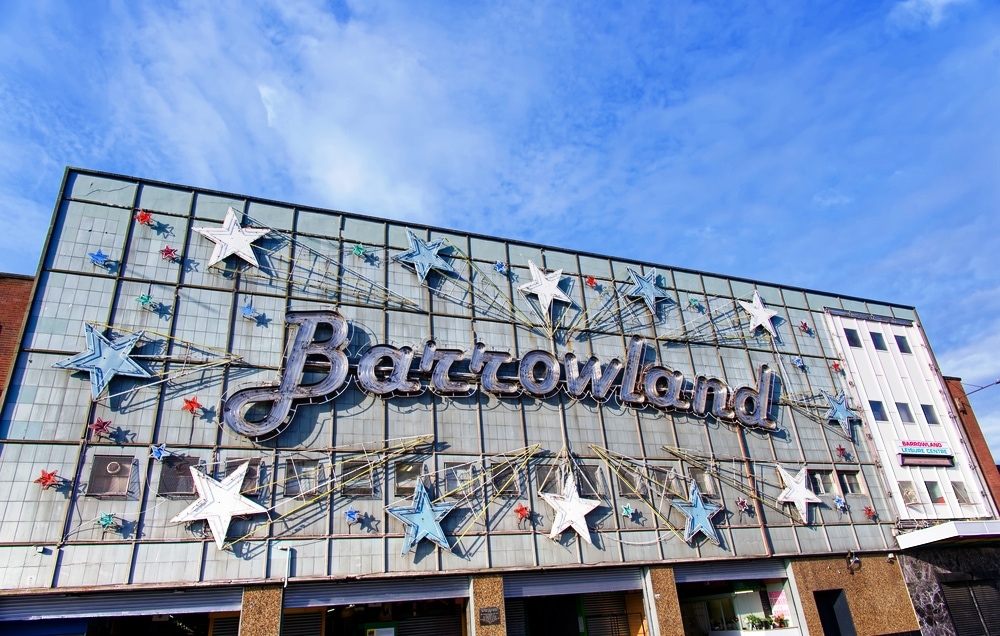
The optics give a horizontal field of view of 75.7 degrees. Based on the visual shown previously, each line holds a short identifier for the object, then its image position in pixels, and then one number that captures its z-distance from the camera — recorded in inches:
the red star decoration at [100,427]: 792.4
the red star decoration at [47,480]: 751.1
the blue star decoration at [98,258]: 884.6
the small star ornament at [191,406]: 844.0
